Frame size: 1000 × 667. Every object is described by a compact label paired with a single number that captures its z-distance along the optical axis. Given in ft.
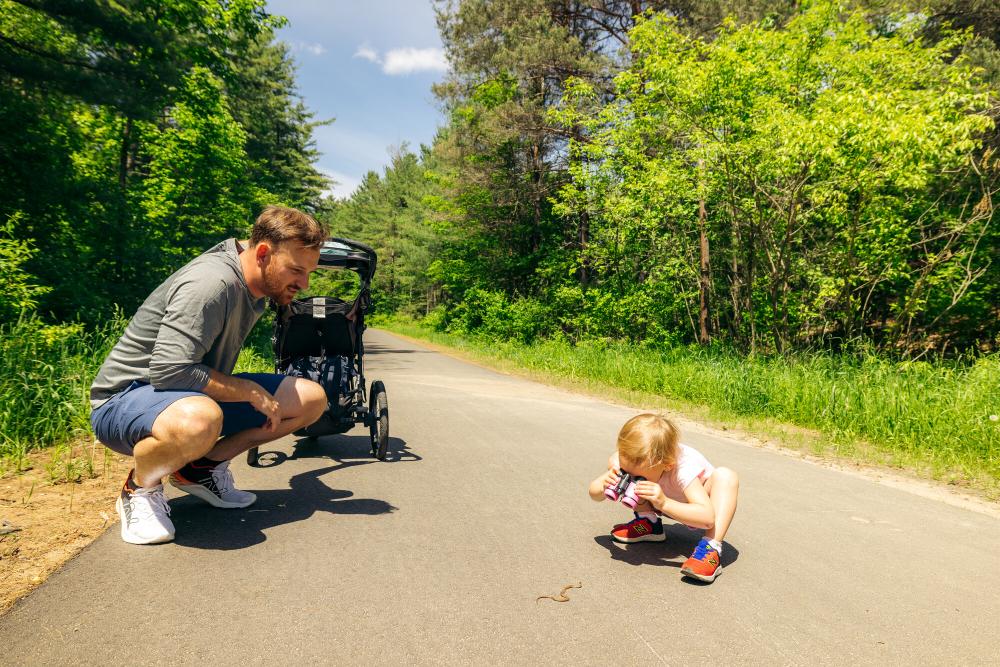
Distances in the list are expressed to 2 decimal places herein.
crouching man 9.52
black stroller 16.08
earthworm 8.35
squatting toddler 9.34
